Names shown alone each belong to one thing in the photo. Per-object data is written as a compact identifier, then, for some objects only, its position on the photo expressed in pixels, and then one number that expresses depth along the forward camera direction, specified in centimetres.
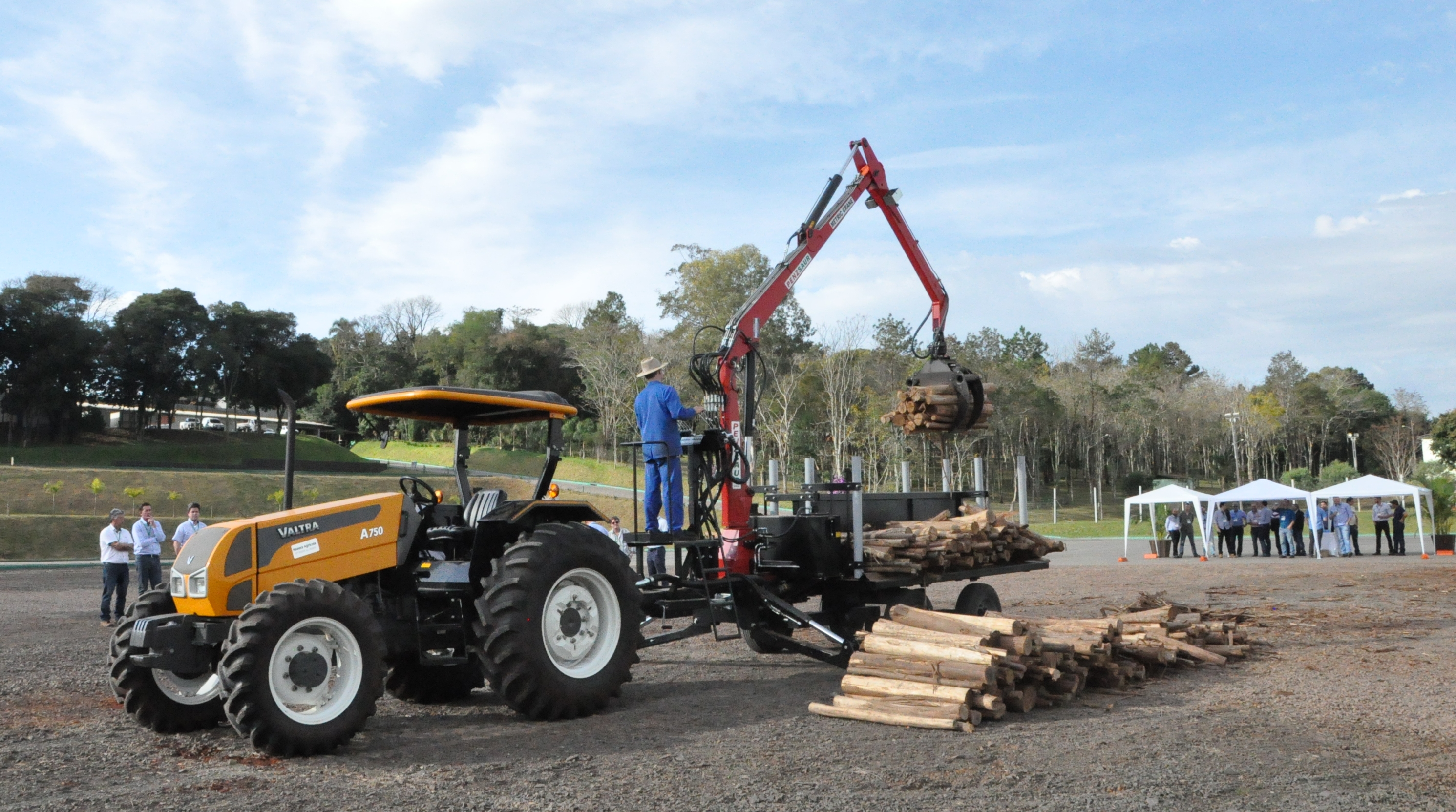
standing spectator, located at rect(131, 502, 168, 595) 1588
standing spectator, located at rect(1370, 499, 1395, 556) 3116
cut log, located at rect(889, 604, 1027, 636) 827
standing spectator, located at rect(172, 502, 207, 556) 1606
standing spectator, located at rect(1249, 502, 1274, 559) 3183
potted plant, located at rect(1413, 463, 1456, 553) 3169
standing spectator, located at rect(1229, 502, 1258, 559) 3288
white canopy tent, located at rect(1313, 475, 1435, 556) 2970
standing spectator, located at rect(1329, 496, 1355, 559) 3084
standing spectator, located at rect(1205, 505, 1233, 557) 3306
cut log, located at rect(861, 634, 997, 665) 782
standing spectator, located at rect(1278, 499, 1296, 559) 3161
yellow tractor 652
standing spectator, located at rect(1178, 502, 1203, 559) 3319
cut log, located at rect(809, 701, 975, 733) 735
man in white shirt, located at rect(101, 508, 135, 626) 1526
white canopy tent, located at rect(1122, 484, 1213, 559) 3139
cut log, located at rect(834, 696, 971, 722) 740
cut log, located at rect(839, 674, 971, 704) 757
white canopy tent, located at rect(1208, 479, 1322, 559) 2997
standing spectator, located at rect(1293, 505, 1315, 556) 3142
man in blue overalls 929
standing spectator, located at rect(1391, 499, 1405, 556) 3092
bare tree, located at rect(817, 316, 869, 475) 4738
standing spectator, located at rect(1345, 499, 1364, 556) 3106
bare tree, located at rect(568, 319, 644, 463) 5944
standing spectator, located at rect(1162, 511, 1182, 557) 3269
